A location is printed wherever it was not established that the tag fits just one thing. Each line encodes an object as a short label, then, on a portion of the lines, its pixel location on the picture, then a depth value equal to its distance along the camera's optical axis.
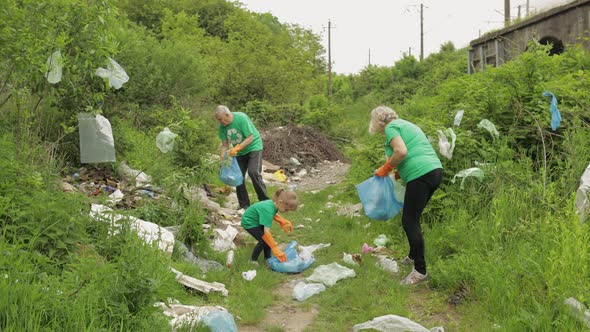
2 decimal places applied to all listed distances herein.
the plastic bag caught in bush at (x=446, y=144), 5.85
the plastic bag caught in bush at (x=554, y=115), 5.73
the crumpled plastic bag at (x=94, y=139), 6.41
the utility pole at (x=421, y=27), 36.69
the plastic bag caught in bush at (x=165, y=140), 6.12
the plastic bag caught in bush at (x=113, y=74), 5.75
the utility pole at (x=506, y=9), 21.58
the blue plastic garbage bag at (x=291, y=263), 5.25
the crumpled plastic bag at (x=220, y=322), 3.43
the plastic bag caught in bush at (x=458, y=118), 6.49
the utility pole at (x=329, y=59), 36.21
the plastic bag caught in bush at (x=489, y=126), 6.33
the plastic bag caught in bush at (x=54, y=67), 4.60
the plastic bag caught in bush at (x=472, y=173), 5.71
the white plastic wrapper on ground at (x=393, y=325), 3.58
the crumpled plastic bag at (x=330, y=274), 4.89
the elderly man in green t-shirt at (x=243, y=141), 7.27
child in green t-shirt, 5.16
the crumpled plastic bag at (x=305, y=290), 4.56
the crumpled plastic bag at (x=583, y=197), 4.42
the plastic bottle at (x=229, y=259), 5.27
